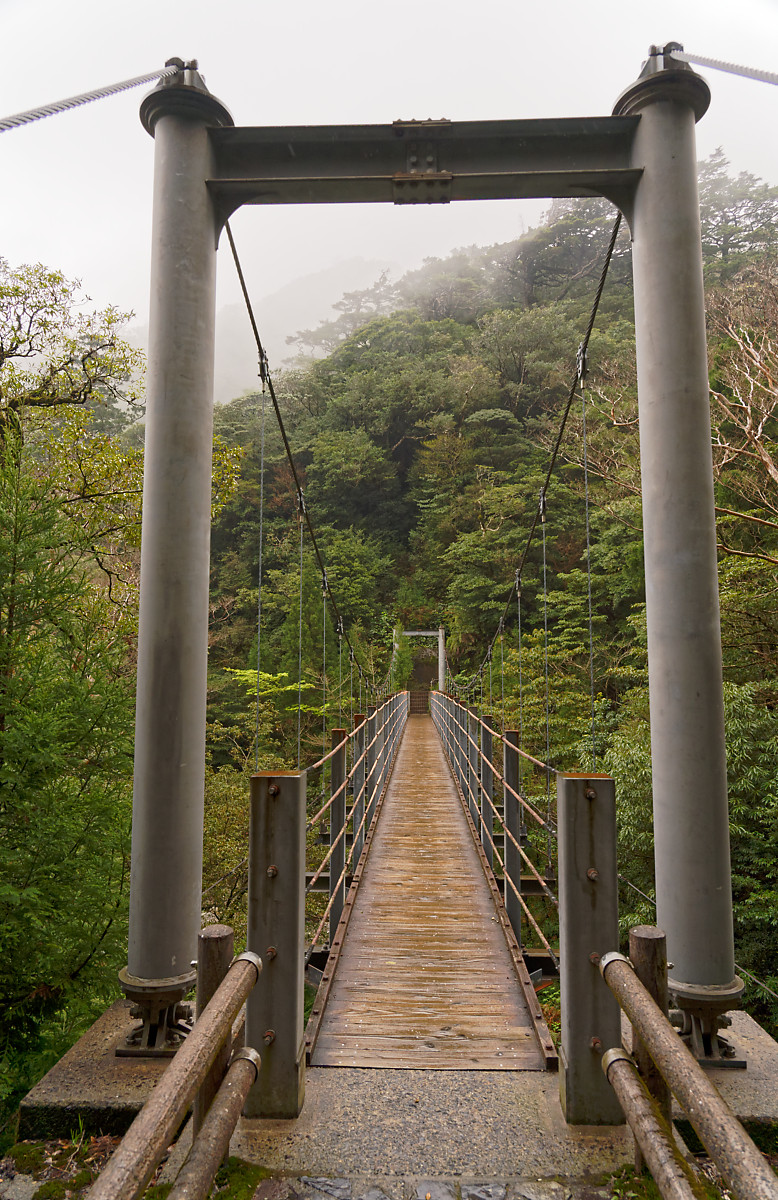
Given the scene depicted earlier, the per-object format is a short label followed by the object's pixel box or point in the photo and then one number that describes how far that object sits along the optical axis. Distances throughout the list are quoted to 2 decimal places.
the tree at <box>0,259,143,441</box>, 5.80
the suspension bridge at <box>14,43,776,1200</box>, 1.55
